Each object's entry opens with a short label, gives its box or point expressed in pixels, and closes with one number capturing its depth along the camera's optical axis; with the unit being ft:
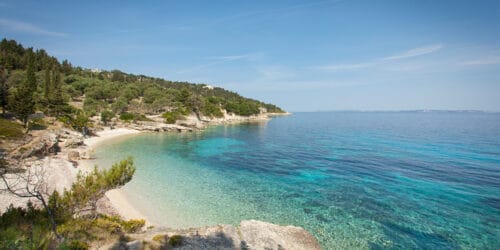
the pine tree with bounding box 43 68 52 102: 206.25
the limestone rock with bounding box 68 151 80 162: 105.50
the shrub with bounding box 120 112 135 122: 240.32
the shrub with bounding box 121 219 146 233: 45.06
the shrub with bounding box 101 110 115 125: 211.61
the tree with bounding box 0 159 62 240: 66.68
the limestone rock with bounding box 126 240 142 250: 35.64
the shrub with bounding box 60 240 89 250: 31.62
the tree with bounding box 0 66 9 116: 135.13
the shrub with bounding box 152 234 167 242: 38.50
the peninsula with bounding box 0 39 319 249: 36.94
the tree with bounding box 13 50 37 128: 130.82
